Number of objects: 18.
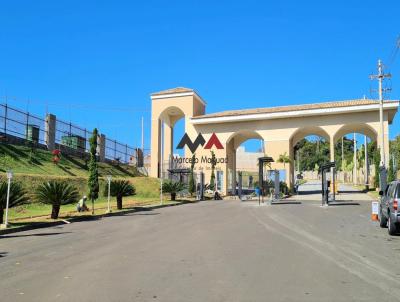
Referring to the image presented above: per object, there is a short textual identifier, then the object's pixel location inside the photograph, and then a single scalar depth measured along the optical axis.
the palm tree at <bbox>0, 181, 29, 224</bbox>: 16.58
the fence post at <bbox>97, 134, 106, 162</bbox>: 47.53
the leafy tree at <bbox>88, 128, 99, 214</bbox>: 24.75
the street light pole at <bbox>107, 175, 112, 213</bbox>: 24.83
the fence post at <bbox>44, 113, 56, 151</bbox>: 37.91
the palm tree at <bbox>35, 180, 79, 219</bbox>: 19.34
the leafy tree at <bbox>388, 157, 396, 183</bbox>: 41.52
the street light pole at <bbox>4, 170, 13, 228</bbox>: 16.25
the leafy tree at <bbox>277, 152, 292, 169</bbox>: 44.94
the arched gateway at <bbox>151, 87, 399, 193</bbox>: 44.09
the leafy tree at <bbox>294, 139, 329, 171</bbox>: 108.06
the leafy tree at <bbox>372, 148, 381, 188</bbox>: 42.12
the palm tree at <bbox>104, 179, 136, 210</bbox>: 25.98
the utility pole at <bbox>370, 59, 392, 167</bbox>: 38.66
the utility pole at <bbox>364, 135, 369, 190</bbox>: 53.28
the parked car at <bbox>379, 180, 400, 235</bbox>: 13.98
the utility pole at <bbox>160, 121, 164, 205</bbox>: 52.03
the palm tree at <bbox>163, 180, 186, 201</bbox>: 36.31
